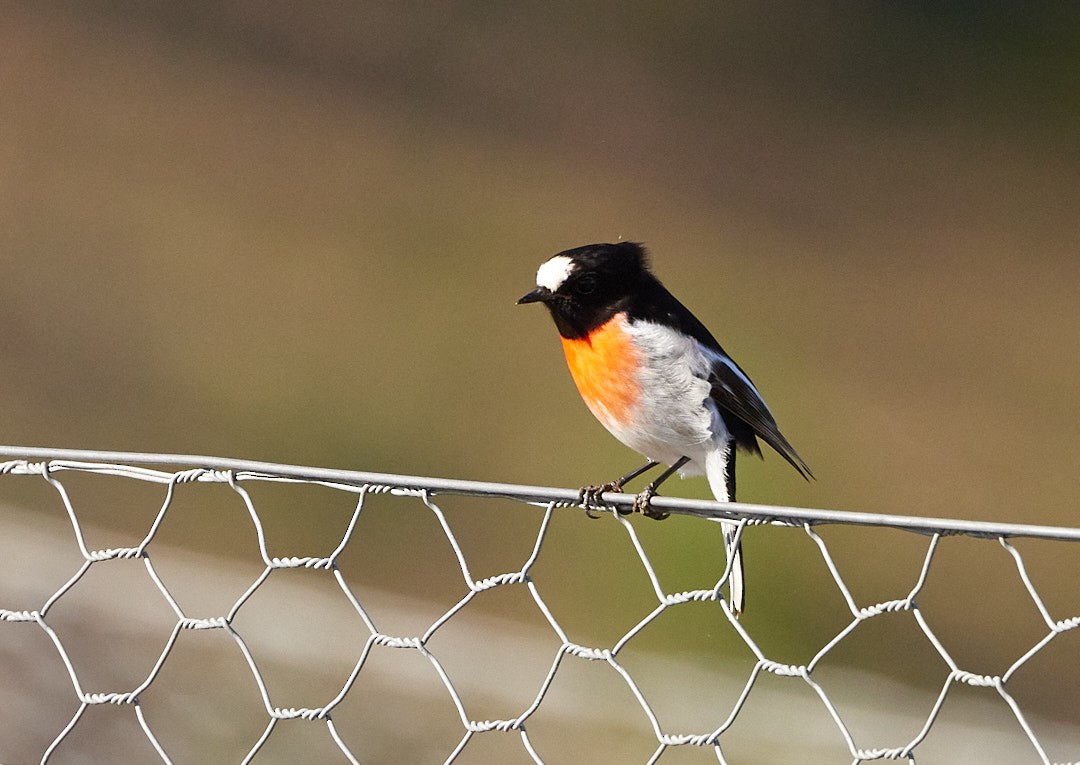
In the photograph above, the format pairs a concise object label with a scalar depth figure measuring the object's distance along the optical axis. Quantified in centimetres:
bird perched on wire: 413
